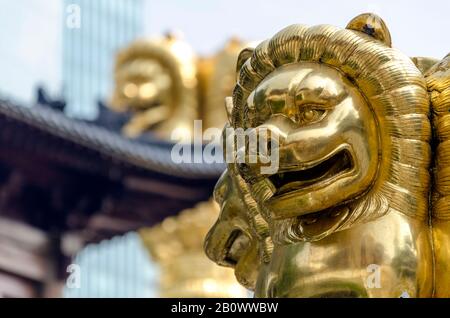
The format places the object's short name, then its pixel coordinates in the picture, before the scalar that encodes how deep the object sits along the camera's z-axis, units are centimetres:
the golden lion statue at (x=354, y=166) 569
